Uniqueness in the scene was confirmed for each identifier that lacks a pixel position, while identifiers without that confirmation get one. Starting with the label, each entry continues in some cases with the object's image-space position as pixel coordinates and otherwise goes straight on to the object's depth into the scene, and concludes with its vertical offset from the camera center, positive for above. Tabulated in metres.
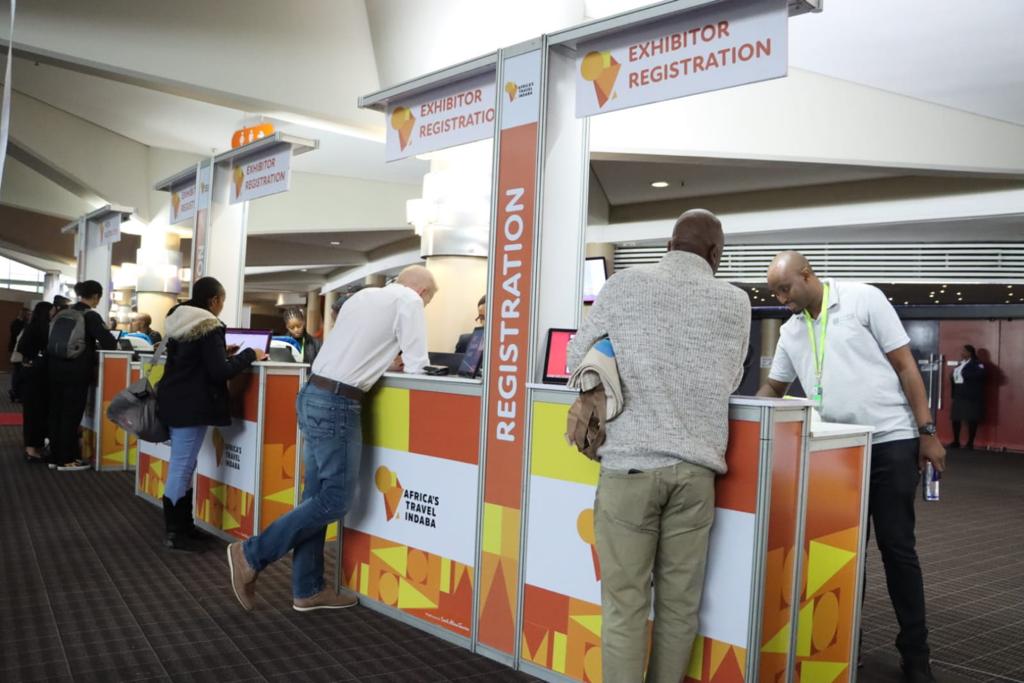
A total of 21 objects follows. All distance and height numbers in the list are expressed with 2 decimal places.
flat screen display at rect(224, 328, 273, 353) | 5.14 +0.00
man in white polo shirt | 3.03 -0.11
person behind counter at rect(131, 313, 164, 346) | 10.27 +0.13
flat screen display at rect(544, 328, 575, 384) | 3.14 -0.01
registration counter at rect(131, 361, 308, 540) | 4.68 -0.61
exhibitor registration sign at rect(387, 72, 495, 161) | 3.70 +1.04
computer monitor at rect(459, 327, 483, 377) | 3.62 -0.04
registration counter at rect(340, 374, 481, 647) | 3.39 -0.66
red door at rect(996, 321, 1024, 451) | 14.08 -0.22
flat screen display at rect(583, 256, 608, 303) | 5.29 +0.51
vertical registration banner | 3.19 -0.01
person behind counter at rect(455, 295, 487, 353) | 6.23 +0.06
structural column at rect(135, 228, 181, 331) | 14.18 +1.04
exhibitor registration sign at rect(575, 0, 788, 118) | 2.69 +1.01
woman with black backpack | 7.05 -0.26
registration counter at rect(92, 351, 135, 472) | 7.32 -0.77
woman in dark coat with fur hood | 4.52 -0.26
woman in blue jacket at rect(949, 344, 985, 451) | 13.88 -0.30
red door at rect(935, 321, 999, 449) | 14.31 +0.16
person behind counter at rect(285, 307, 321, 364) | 7.18 +0.09
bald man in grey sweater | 2.26 -0.23
